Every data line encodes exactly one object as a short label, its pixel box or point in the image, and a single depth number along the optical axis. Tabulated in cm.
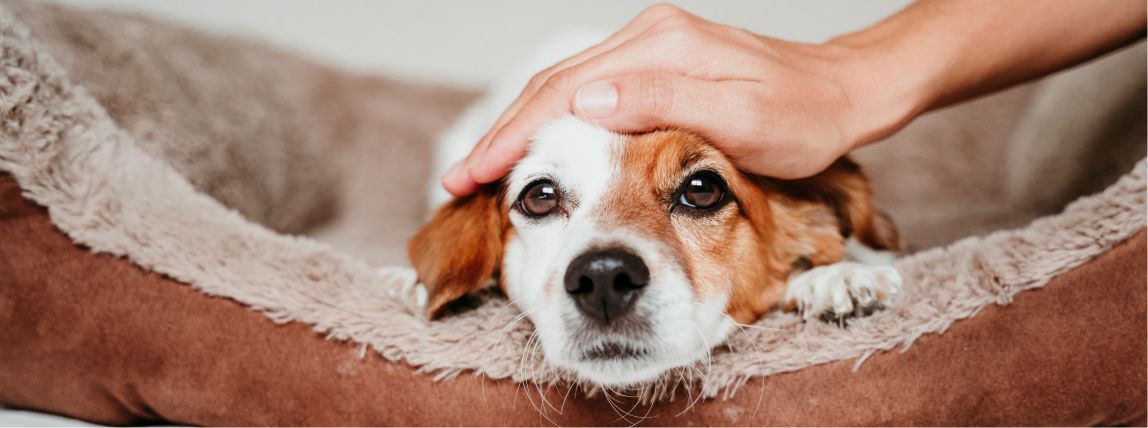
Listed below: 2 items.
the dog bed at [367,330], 32
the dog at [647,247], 32
